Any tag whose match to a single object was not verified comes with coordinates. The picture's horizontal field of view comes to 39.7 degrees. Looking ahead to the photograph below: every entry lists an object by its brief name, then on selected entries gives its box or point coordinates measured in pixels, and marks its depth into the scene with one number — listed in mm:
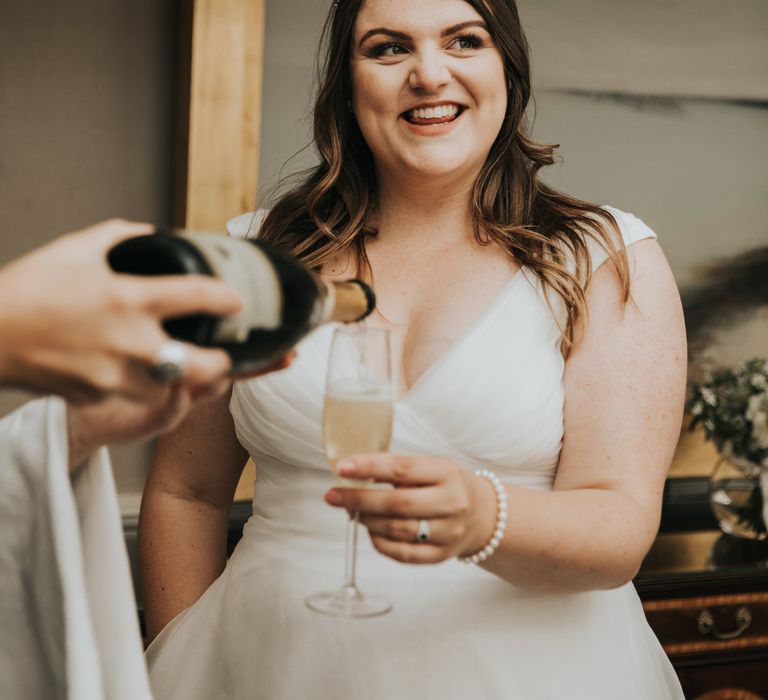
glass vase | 3064
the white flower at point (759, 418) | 3057
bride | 1729
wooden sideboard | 2797
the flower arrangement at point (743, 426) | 3062
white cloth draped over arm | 1312
